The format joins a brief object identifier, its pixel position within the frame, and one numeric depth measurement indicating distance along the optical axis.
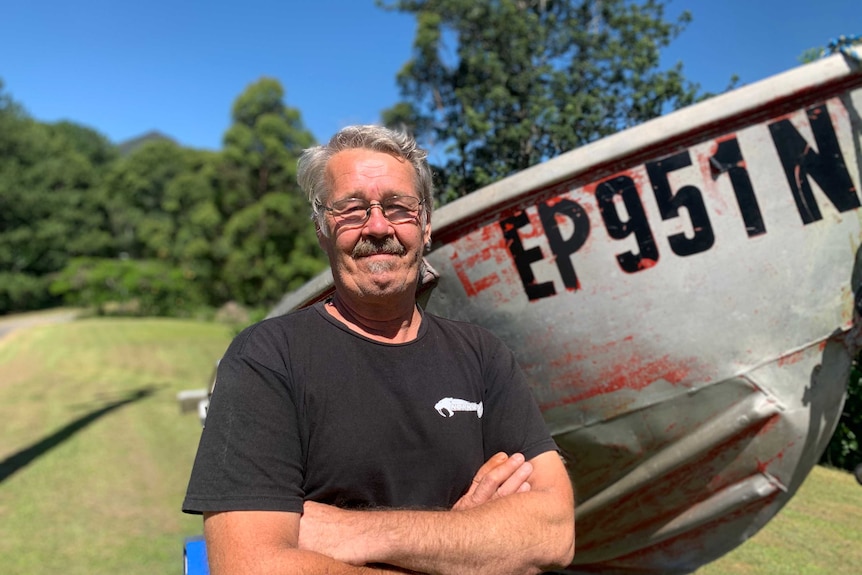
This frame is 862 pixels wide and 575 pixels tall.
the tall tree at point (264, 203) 24.59
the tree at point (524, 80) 5.61
